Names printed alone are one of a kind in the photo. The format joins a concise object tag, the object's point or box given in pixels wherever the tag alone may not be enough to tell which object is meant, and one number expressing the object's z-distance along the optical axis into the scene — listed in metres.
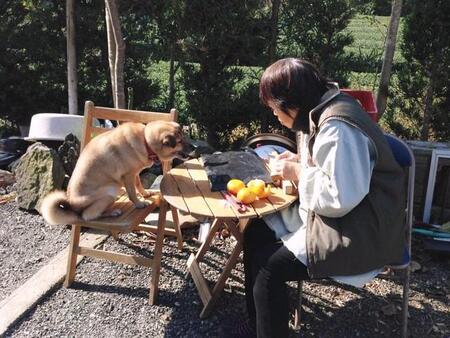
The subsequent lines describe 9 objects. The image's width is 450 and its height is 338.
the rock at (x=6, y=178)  5.08
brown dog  3.01
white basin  4.82
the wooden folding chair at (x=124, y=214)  3.10
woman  2.02
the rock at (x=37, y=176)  4.35
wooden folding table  2.39
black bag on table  2.72
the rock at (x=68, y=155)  4.54
